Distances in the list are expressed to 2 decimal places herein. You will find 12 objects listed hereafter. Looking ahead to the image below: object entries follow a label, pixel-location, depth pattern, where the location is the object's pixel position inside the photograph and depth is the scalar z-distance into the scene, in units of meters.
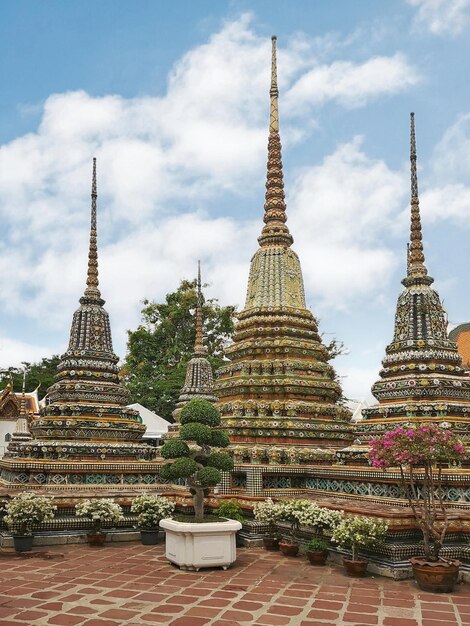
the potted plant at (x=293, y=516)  12.10
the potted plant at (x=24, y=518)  12.88
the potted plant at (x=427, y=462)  9.47
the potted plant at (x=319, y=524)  11.46
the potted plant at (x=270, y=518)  12.76
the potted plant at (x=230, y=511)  13.40
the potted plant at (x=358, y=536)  10.48
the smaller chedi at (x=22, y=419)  38.44
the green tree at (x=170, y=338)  45.34
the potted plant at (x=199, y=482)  10.97
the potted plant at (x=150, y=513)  13.73
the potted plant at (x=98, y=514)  13.62
